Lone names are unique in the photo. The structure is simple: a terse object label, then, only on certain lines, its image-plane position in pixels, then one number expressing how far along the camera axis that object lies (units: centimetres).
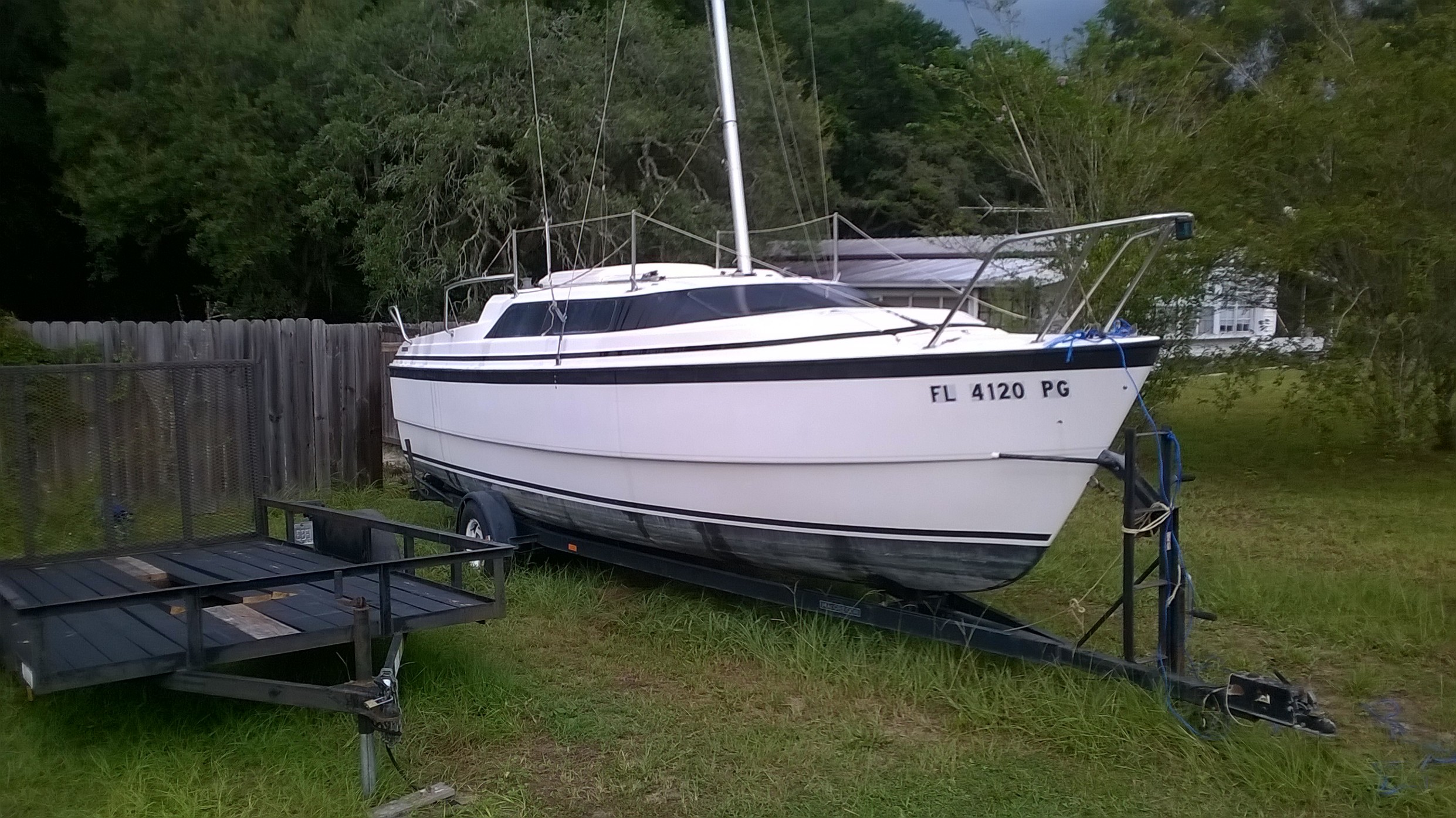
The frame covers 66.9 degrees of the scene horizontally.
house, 1105
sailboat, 498
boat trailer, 449
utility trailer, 437
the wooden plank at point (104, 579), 530
